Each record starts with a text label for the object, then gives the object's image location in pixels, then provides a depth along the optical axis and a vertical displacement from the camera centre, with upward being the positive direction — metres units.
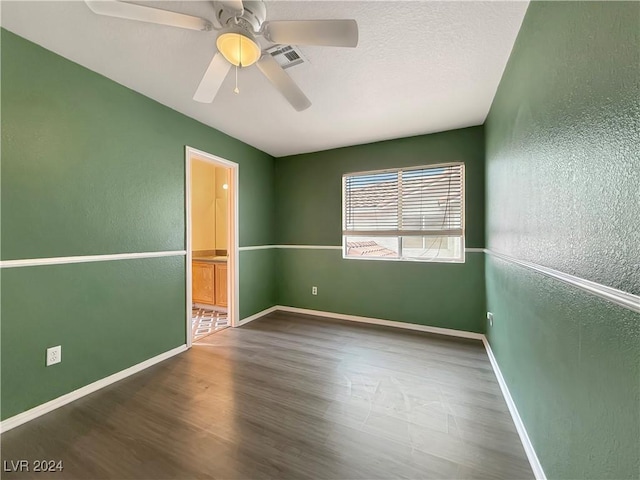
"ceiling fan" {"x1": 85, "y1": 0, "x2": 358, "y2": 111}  1.13 +1.01
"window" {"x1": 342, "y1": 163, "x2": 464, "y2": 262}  3.19 +0.33
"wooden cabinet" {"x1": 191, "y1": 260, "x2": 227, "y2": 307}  4.11 -0.71
